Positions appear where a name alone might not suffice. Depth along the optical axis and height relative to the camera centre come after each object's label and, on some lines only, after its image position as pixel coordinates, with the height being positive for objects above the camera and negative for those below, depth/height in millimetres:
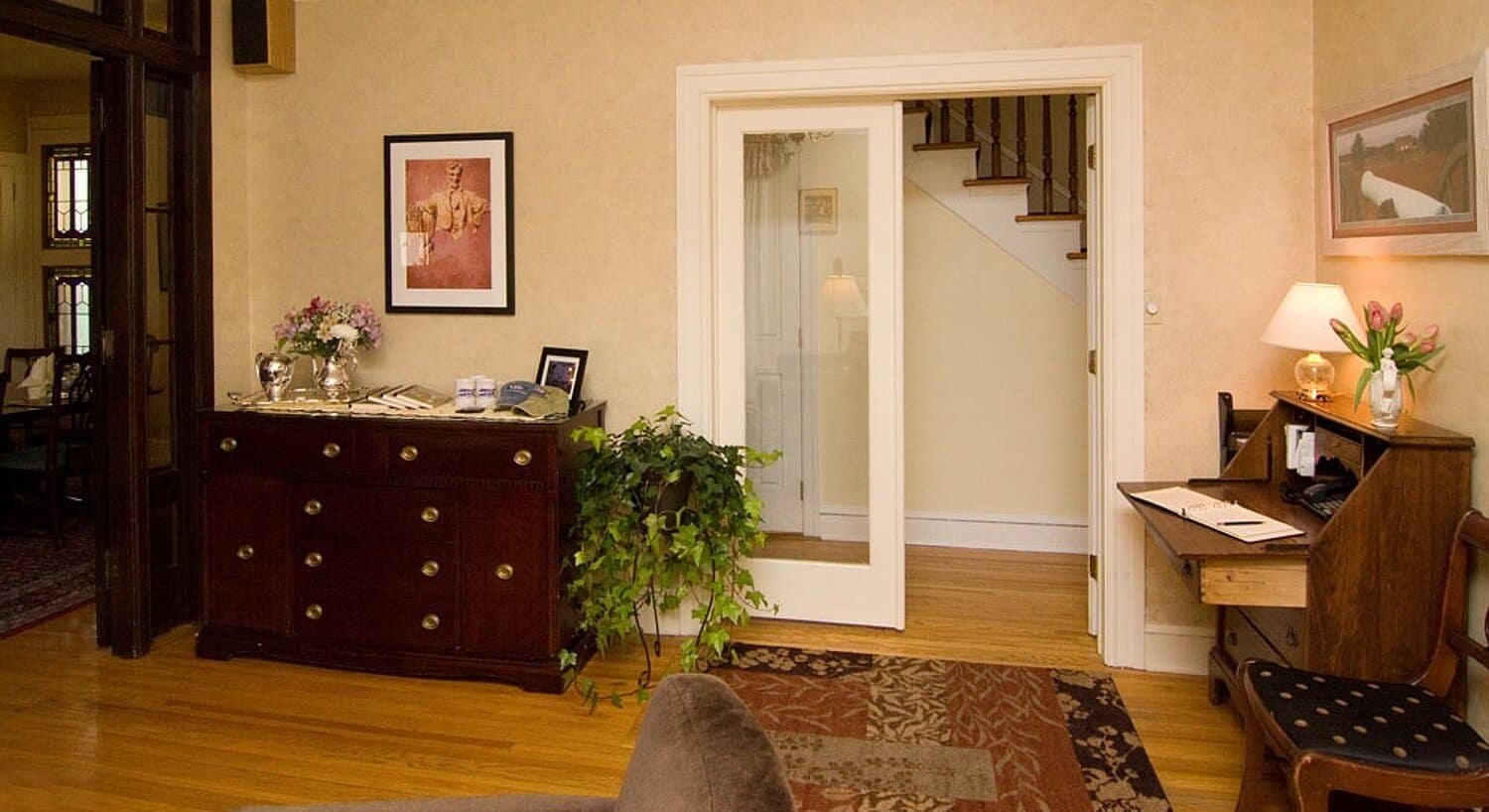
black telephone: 2824 -301
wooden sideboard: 3559 -536
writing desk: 2502 -442
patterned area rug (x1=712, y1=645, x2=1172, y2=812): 2805 -1066
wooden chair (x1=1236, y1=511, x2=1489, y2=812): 2020 -719
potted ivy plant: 3510 -485
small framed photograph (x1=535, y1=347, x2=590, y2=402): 3951 +89
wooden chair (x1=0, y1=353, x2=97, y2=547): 5531 -312
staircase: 5238 +1037
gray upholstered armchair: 1058 -403
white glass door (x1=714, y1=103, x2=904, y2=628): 4070 +199
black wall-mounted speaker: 4094 +1443
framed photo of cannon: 2449 +588
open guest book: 2693 -356
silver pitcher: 3943 +79
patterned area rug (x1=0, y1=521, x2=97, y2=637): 4445 -876
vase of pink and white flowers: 3961 +222
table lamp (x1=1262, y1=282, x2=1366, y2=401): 3021 +207
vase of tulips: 2641 +72
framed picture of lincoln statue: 4105 +684
